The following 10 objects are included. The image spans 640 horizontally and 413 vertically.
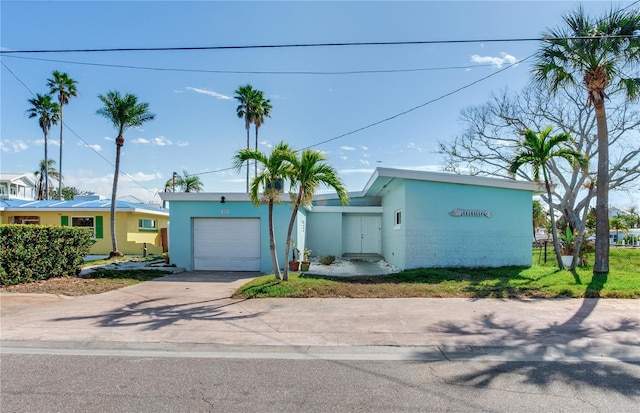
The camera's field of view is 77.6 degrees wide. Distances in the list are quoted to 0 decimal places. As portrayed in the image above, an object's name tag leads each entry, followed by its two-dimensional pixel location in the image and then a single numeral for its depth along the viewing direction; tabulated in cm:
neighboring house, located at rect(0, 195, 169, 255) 2222
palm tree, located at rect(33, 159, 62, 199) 5235
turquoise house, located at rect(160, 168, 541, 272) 1363
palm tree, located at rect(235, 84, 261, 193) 3384
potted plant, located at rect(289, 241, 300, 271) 1412
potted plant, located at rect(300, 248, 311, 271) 1431
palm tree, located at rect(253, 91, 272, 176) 3431
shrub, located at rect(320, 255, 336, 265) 1672
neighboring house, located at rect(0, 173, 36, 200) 4517
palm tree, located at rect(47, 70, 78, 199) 2588
